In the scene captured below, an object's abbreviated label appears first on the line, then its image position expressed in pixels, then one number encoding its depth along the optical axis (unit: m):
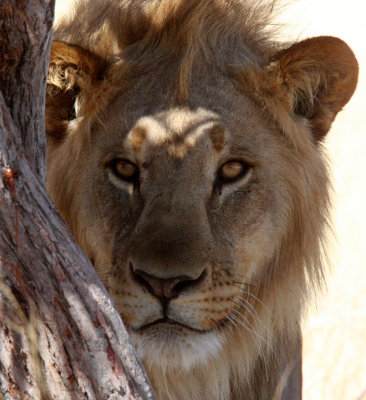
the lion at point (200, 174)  7.37
